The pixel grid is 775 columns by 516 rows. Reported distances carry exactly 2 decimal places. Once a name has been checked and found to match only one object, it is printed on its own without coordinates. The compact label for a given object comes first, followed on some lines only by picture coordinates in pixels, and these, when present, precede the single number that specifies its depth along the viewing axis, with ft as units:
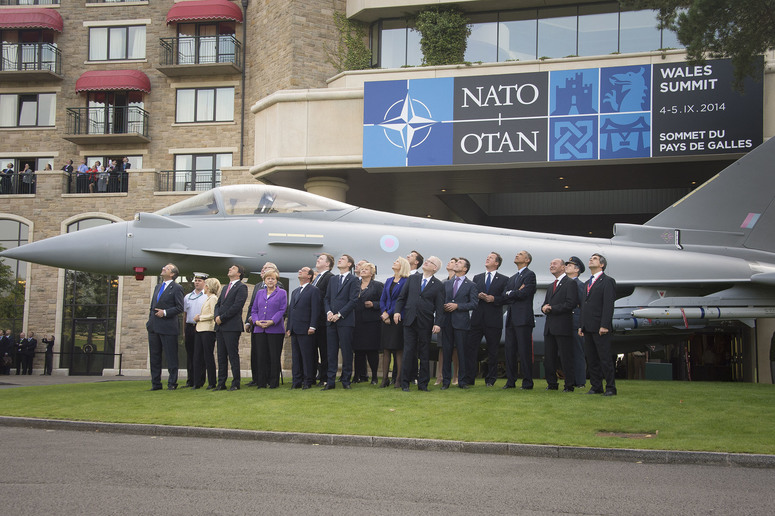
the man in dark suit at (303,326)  39.93
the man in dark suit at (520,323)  38.65
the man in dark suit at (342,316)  39.17
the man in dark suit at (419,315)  37.65
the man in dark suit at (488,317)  40.19
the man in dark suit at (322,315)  41.39
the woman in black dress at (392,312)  39.01
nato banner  64.18
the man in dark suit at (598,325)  35.22
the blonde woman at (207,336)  42.11
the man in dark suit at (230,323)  40.78
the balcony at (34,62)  118.21
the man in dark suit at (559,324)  37.09
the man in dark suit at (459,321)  39.04
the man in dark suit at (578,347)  38.22
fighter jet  44.91
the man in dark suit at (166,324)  42.16
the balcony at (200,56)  113.70
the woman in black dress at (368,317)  40.96
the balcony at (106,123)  117.50
